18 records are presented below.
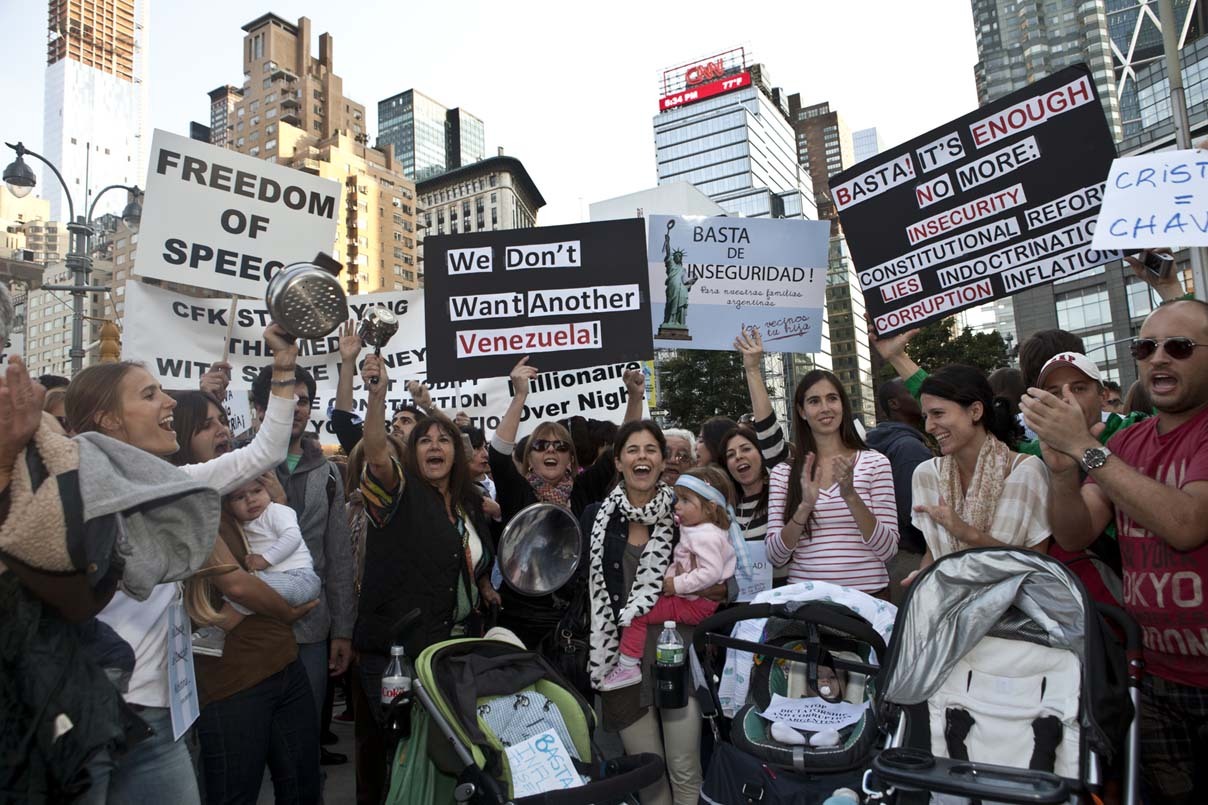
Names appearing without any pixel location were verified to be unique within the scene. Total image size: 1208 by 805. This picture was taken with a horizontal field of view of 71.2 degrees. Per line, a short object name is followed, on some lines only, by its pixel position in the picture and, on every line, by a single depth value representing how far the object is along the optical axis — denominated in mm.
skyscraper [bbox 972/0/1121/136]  79062
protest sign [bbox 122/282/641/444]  5750
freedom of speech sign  5395
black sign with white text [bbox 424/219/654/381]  5898
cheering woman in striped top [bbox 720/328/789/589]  5191
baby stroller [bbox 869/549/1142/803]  2568
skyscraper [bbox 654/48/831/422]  144000
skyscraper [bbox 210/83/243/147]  141125
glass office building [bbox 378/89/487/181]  193012
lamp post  13711
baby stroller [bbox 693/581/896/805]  3078
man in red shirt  2711
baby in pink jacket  3963
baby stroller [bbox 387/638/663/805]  3037
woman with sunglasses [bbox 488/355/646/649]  4582
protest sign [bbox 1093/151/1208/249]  3498
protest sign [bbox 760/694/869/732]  3193
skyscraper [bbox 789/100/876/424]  124750
